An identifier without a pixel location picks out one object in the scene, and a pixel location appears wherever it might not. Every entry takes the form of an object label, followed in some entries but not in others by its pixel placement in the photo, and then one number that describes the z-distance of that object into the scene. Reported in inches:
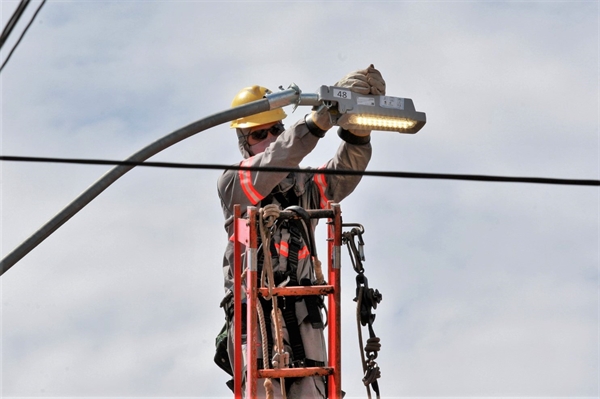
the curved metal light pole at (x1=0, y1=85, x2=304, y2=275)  619.2
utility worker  768.3
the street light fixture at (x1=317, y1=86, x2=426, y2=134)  722.8
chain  737.6
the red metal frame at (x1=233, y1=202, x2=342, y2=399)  737.6
